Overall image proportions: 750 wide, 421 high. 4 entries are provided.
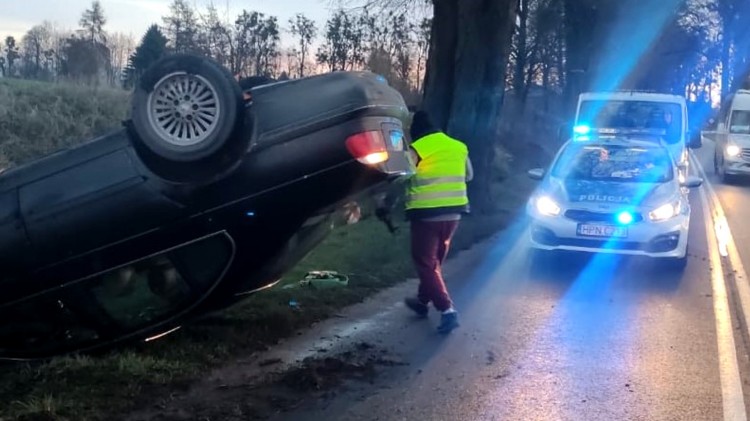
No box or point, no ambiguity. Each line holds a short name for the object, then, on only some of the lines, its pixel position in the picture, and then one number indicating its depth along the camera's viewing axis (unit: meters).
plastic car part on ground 9.21
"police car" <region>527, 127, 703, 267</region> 10.73
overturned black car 5.54
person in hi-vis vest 7.72
